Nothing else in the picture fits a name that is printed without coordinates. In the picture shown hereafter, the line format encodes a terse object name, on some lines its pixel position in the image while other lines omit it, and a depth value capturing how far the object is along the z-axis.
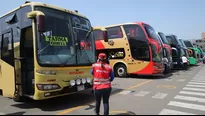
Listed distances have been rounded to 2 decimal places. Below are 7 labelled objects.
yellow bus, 5.67
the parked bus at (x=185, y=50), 22.30
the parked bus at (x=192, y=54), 24.78
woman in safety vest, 4.80
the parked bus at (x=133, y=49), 12.91
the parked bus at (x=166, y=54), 16.08
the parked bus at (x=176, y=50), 20.12
